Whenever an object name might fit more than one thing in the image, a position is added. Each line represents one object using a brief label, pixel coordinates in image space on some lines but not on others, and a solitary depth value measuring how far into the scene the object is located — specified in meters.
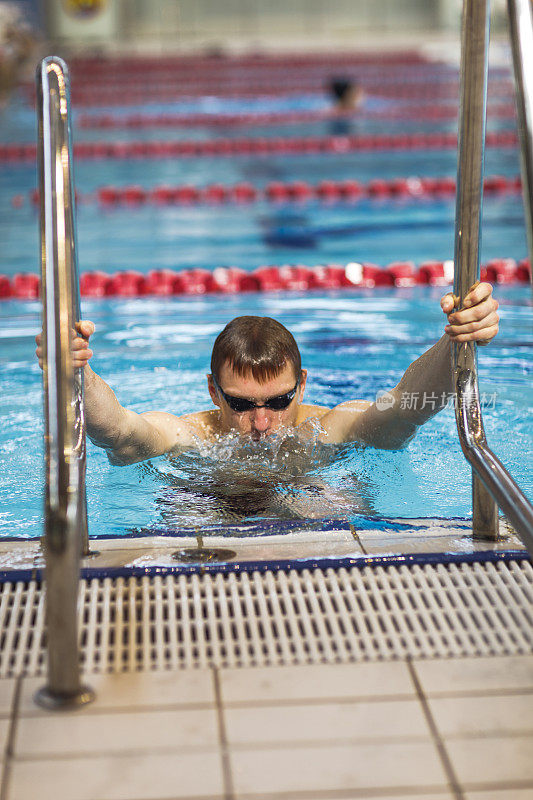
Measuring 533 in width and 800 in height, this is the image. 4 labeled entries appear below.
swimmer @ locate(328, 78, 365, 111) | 27.91
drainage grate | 3.64
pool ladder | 3.11
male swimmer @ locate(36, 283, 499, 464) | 4.96
